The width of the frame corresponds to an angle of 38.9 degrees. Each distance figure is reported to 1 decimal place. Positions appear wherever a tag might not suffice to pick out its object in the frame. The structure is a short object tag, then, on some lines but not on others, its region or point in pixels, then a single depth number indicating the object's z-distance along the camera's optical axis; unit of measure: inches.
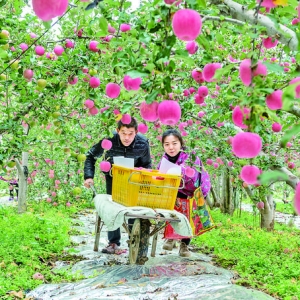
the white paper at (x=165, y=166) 164.2
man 177.7
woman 173.9
